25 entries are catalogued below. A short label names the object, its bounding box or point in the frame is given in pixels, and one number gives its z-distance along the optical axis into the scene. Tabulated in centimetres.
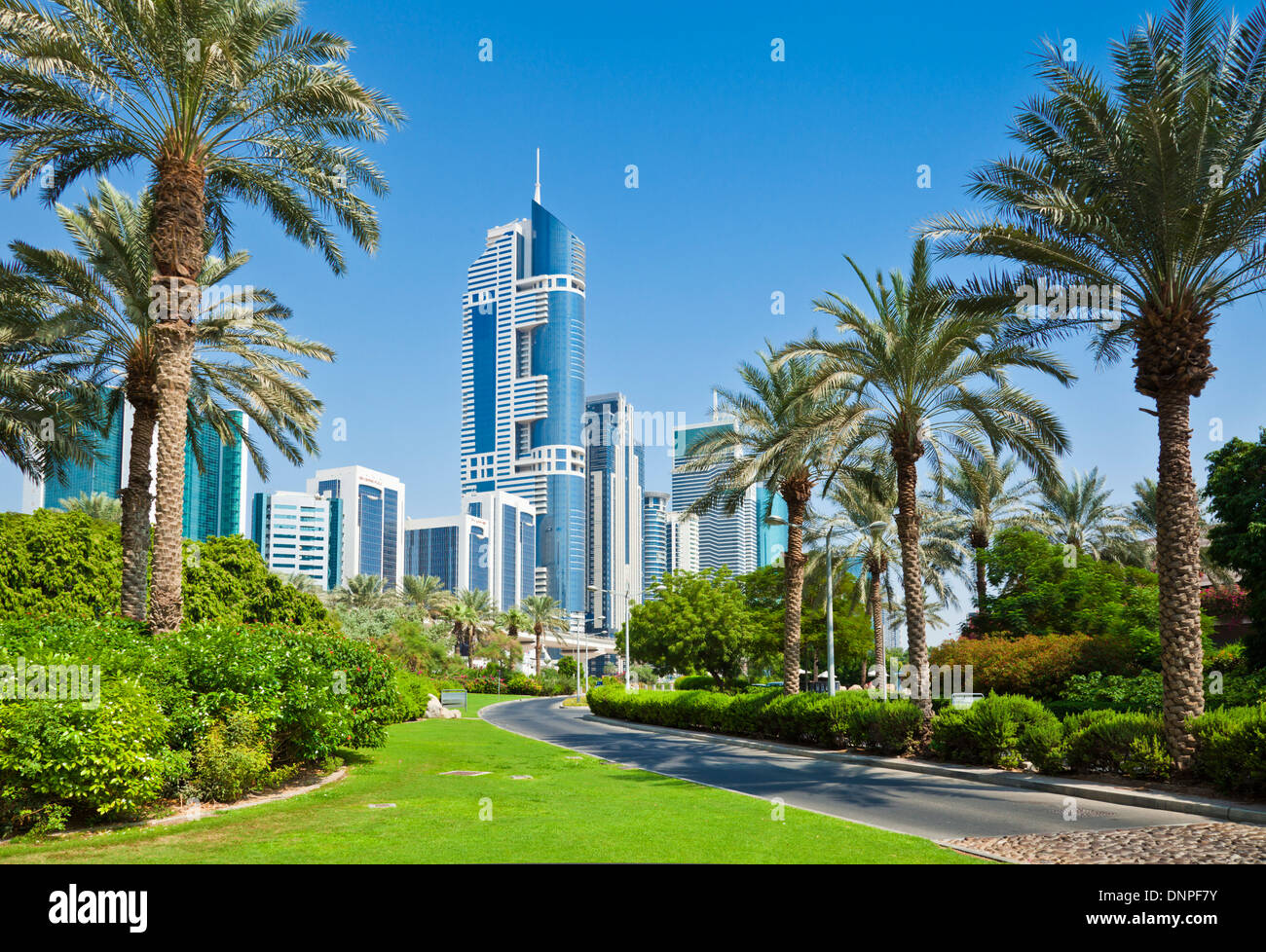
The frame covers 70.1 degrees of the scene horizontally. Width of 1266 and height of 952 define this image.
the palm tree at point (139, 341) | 1872
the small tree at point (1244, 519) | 2153
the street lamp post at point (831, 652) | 2825
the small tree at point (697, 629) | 4141
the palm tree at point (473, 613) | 8206
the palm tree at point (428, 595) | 8850
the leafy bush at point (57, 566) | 2231
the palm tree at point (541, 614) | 9194
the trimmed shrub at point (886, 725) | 2058
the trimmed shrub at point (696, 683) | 4627
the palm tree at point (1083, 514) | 4806
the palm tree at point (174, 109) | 1512
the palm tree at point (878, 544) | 4113
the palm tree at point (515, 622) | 9344
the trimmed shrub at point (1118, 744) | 1459
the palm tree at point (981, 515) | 4109
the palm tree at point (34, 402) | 1842
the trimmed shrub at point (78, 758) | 957
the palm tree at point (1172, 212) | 1441
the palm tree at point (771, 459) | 2766
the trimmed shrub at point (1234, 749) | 1251
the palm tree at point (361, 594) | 8256
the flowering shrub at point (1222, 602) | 3216
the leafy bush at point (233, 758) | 1196
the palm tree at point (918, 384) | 2034
